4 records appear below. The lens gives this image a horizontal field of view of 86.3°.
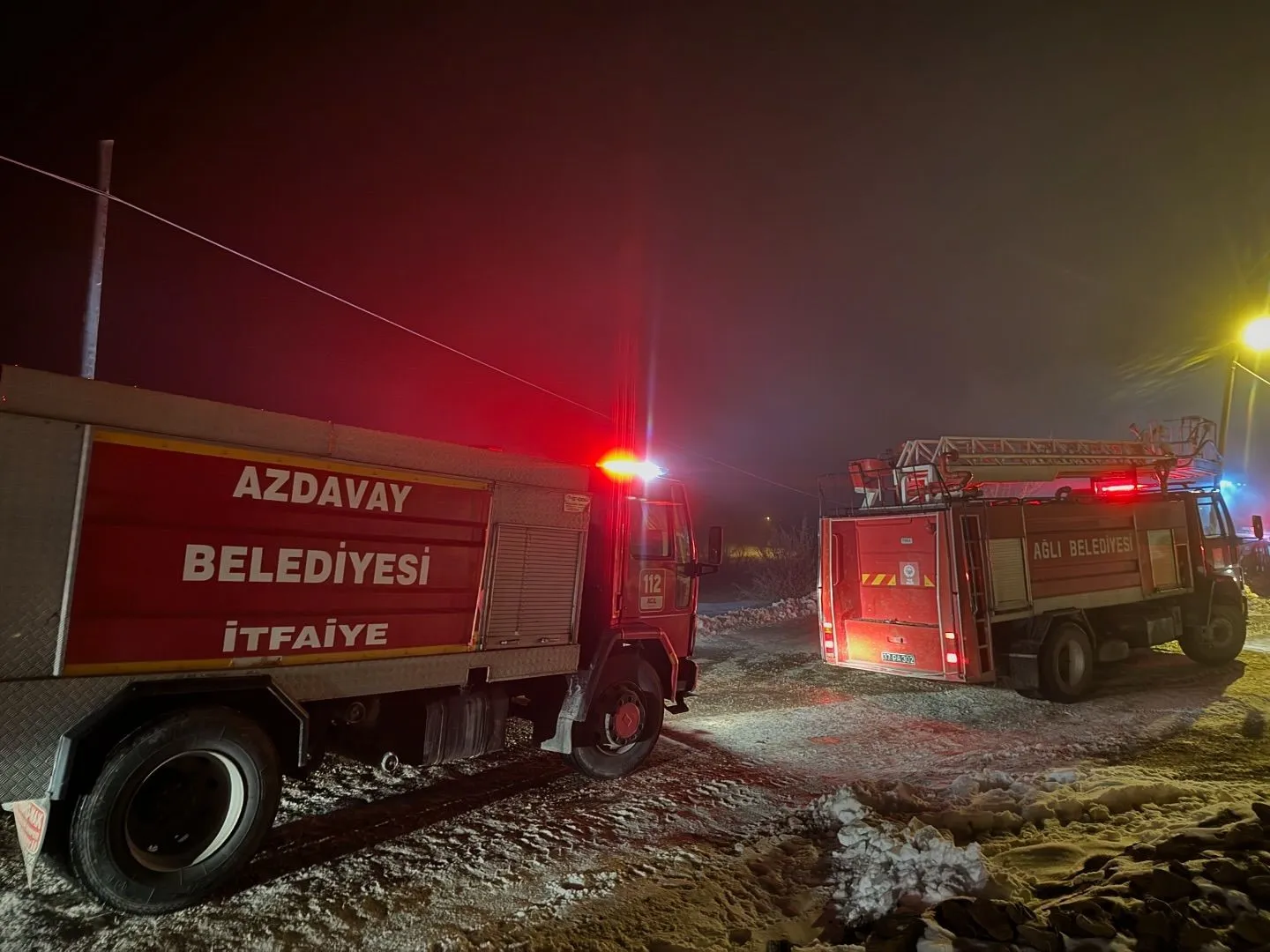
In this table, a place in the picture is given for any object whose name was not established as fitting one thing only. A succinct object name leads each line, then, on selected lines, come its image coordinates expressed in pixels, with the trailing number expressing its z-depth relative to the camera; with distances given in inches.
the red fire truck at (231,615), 129.8
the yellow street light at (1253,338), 601.6
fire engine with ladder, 340.2
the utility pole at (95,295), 305.4
